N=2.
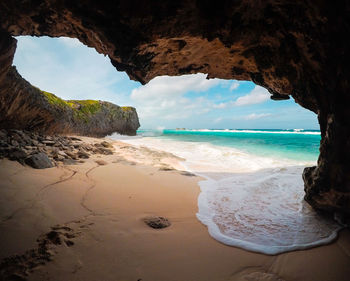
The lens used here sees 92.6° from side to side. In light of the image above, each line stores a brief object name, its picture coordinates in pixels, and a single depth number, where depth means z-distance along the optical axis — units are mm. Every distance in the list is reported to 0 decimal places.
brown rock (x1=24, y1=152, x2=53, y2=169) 4387
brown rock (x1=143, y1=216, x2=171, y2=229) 2701
